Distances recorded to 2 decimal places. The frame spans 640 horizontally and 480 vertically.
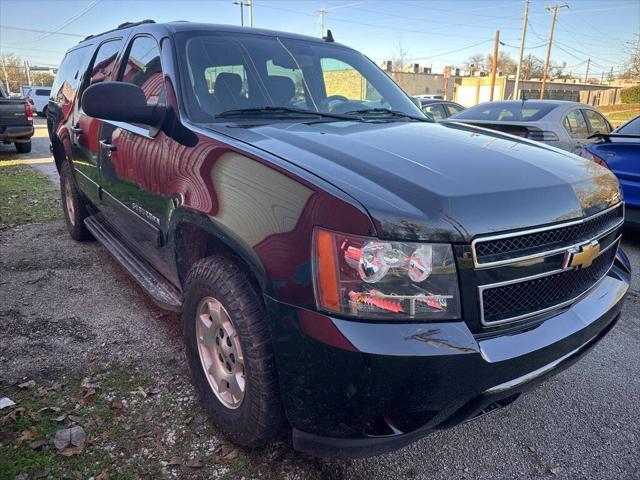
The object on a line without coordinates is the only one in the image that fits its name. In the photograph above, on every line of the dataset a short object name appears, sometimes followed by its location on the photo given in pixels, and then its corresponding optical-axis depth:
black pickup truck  11.27
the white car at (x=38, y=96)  31.12
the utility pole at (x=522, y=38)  33.09
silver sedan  7.27
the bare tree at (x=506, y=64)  79.12
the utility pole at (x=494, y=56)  34.08
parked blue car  5.12
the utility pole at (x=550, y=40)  40.33
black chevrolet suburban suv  1.58
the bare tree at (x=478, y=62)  88.46
